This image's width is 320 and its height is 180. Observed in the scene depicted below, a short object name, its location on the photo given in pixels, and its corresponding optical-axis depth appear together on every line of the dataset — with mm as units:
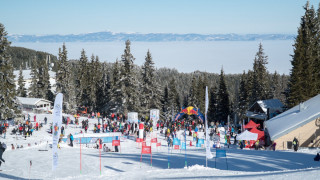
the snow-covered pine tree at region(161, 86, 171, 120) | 66512
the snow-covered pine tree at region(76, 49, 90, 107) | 62156
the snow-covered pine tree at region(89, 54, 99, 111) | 61812
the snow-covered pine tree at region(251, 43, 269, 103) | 55281
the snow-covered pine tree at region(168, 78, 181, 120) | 68625
